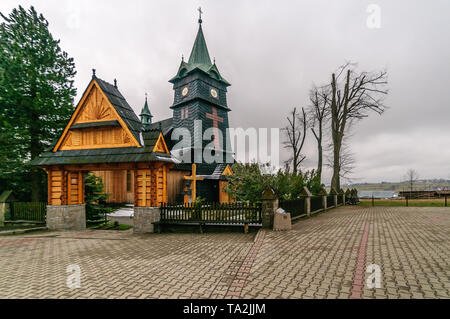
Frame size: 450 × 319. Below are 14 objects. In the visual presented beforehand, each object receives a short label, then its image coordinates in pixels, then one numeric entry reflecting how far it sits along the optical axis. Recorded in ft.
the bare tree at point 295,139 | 83.49
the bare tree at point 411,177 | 167.09
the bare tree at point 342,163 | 75.22
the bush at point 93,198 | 43.21
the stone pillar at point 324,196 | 54.00
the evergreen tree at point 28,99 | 46.42
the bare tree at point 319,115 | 78.12
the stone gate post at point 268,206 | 29.86
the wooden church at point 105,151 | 32.60
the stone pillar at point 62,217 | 36.58
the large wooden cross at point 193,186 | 46.09
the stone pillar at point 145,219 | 32.30
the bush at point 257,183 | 36.76
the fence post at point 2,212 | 43.21
